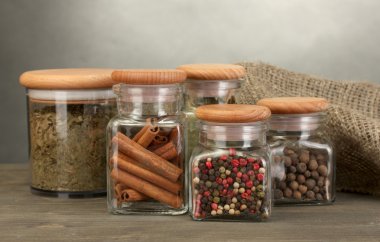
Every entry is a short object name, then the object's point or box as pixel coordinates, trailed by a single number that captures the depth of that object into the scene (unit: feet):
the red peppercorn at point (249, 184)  2.43
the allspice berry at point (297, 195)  2.62
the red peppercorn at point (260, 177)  2.44
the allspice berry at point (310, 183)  2.61
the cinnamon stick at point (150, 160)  2.51
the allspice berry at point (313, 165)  2.60
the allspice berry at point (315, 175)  2.61
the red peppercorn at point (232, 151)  2.44
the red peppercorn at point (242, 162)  2.43
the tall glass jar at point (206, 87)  2.62
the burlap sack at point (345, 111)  2.73
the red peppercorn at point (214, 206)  2.45
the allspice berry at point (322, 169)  2.61
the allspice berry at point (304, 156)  2.60
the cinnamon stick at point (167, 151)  2.52
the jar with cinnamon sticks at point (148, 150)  2.51
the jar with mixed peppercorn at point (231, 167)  2.43
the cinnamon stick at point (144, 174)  2.52
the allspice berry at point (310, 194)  2.63
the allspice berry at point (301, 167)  2.59
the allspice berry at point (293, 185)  2.61
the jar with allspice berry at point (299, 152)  2.59
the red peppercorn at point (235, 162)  2.43
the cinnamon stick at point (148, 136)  2.51
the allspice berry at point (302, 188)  2.62
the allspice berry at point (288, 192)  2.62
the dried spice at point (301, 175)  2.60
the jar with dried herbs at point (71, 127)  2.67
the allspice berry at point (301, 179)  2.60
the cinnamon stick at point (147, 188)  2.52
